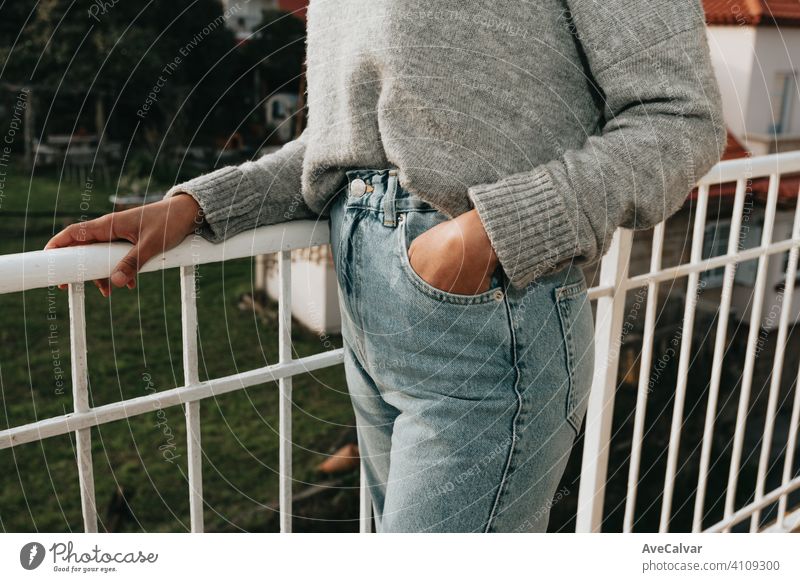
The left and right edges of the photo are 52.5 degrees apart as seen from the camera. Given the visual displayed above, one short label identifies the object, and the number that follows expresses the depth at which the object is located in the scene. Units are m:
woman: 0.87
